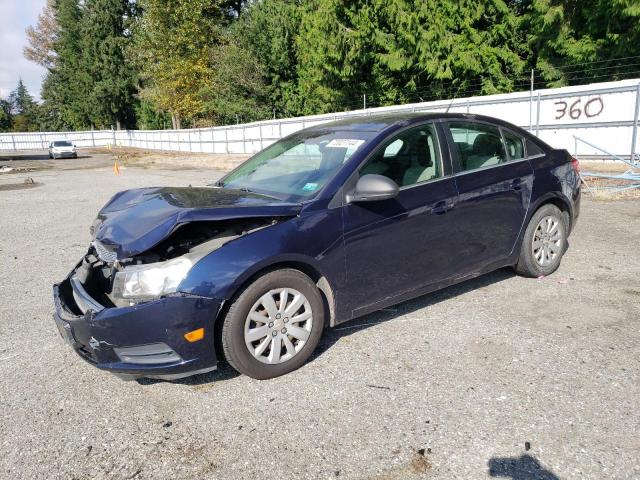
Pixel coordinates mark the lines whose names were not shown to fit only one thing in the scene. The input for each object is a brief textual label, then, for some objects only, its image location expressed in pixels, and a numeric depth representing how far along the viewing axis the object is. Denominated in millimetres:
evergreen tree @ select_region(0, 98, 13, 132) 89000
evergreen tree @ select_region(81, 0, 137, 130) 56594
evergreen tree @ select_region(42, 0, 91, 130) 62219
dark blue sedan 2992
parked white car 38281
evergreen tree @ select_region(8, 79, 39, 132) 95125
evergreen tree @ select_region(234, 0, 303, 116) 34031
